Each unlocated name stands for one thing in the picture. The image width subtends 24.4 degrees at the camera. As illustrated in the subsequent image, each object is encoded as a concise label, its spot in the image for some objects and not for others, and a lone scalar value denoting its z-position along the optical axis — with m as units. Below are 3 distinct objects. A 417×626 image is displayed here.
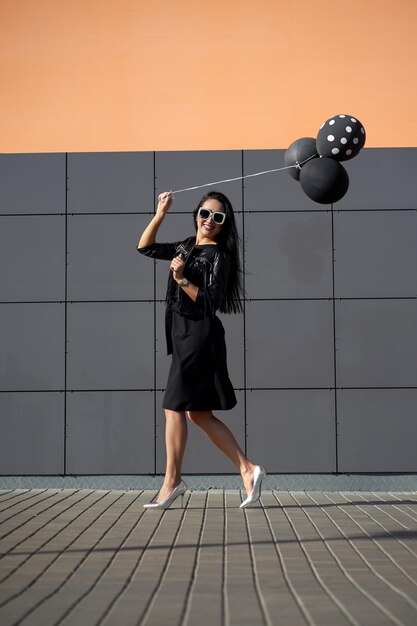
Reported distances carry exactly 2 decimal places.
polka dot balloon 5.76
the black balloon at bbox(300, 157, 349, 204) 5.68
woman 5.95
